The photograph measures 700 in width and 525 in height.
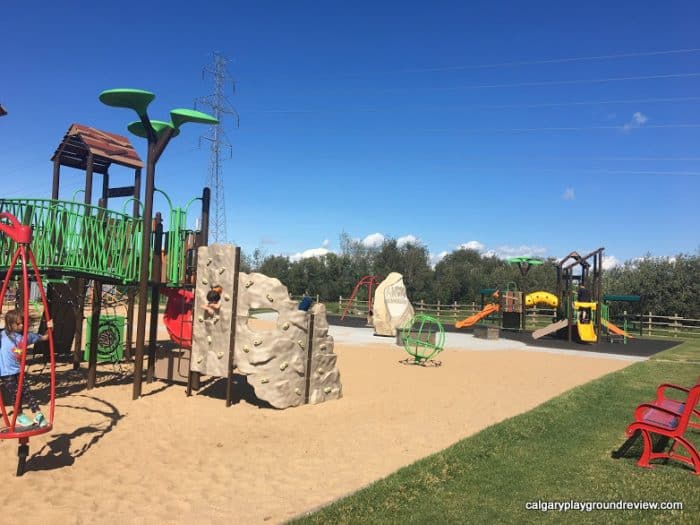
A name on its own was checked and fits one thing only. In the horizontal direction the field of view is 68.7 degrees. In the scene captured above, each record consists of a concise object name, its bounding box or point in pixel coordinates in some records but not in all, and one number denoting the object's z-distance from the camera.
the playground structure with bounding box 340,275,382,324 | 29.72
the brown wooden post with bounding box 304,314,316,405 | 8.98
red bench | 5.41
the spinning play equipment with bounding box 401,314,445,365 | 14.66
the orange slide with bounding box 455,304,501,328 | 28.33
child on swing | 5.54
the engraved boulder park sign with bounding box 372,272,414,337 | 23.36
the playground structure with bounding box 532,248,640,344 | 23.08
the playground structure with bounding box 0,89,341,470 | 8.05
